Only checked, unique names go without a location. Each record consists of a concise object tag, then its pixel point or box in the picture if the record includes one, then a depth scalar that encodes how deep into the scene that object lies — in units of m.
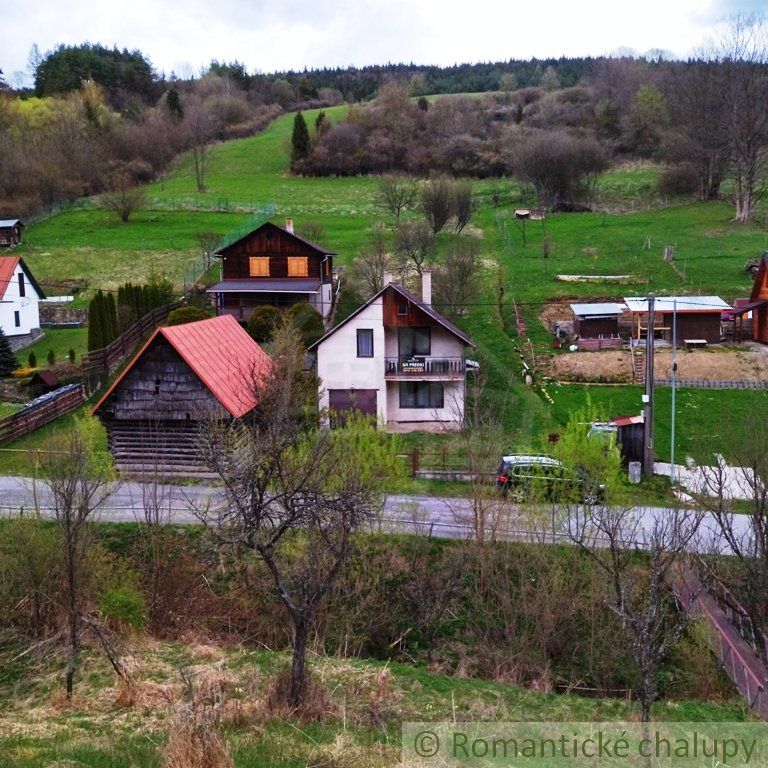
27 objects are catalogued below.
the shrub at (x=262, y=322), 39.91
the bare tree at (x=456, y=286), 42.38
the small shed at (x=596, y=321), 40.19
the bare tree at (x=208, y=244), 54.27
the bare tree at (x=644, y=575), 11.48
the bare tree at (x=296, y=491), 13.39
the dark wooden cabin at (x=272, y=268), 46.03
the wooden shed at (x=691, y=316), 39.91
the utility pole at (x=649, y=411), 25.75
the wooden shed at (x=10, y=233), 62.69
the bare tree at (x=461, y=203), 58.25
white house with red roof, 44.19
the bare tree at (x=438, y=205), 56.41
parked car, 21.22
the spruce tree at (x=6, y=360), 38.53
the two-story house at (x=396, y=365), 32.59
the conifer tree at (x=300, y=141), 88.62
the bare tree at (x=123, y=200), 67.88
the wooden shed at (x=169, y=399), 27.17
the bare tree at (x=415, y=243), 49.19
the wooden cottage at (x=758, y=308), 40.78
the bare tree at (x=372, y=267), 46.18
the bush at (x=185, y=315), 40.19
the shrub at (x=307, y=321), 38.22
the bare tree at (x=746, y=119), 59.88
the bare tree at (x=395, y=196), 64.25
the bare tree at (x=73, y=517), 14.76
